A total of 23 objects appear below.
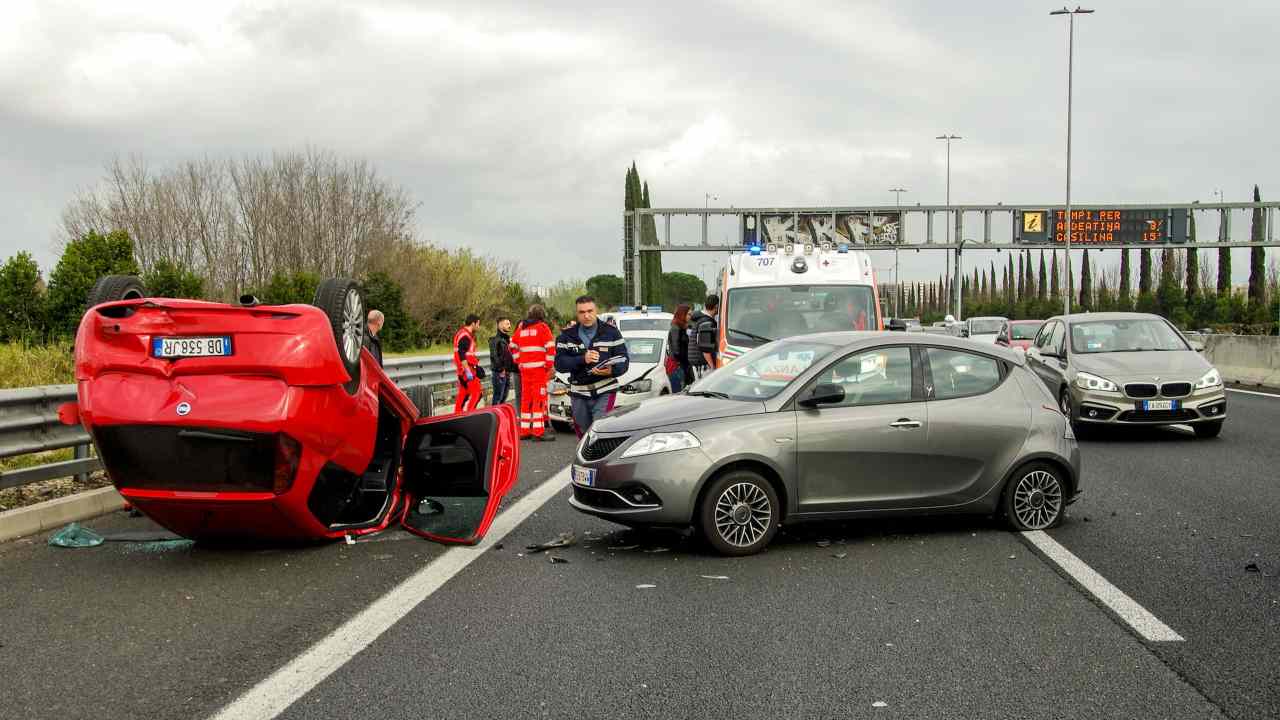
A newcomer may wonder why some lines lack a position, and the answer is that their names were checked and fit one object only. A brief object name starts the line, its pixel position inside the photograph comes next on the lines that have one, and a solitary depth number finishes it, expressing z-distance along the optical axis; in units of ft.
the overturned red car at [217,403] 21.95
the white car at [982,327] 134.92
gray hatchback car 25.23
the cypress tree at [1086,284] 306.53
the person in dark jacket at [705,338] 47.16
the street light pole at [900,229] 180.48
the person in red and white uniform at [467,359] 57.72
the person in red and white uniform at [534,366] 50.96
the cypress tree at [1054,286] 359.58
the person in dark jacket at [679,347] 52.90
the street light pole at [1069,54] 135.03
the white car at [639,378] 56.24
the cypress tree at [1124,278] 252.87
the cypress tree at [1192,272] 252.42
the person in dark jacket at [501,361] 59.06
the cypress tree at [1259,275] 232.53
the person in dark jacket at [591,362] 40.42
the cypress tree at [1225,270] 252.01
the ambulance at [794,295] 49.49
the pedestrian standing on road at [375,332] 43.63
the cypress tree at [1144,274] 268.29
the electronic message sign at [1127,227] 170.40
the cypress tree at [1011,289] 424.46
